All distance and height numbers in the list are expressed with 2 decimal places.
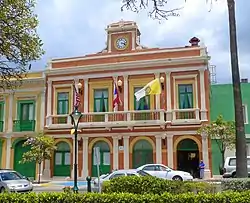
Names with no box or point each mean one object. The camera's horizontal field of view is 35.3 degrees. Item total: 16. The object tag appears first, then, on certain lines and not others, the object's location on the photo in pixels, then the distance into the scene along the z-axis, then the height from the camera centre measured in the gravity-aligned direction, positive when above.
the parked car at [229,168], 24.68 -0.73
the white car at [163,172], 24.81 -0.95
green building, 31.78 +4.51
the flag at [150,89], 29.31 +5.04
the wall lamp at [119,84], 31.67 +5.87
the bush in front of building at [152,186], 11.67 -0.86
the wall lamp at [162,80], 30.58 +5.92
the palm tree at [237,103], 12.55 +1.75
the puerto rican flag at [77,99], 31.98 +4.82
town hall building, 29.91 +4.05
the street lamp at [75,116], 20.05 +2.11
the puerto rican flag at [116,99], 31.03 +4.58
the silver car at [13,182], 22.16 -1.36
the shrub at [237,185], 10.98 -0.79
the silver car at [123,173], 20.92 -0.82
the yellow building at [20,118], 33.72 +3.49
